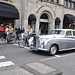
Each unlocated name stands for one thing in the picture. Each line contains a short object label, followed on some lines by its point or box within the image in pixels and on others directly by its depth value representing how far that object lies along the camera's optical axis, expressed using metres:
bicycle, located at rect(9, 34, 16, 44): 11.11
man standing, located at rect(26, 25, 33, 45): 9.67
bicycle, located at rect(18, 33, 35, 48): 9.81
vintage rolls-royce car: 6.68
